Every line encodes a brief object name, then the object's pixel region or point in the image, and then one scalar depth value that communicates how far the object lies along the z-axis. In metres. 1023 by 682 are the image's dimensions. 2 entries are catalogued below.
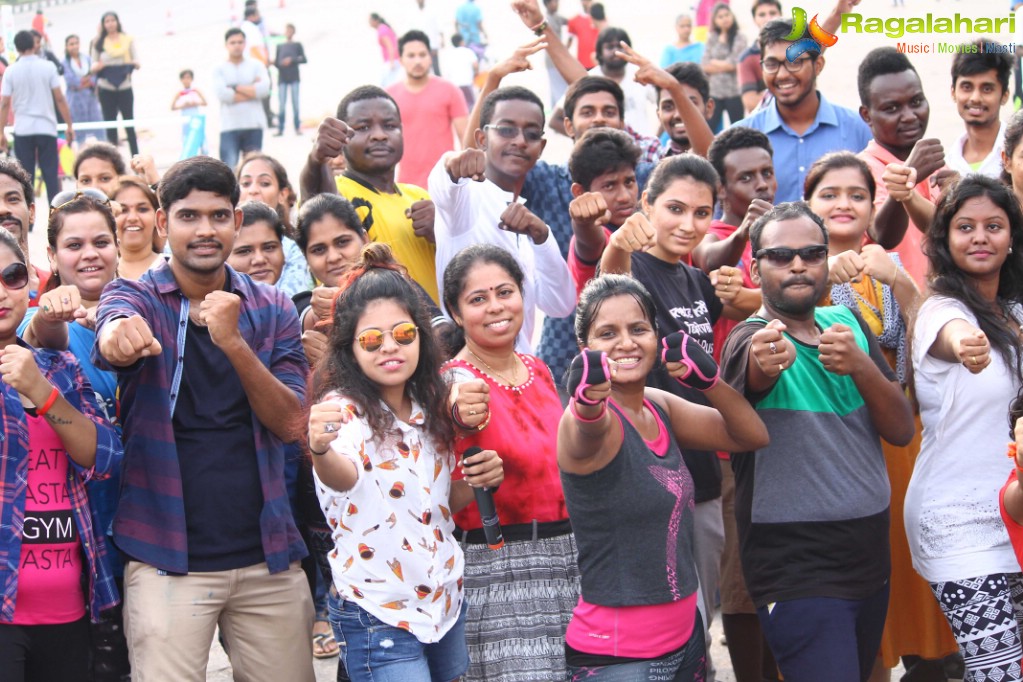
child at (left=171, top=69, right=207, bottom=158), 14.63
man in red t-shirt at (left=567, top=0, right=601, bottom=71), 15.85
